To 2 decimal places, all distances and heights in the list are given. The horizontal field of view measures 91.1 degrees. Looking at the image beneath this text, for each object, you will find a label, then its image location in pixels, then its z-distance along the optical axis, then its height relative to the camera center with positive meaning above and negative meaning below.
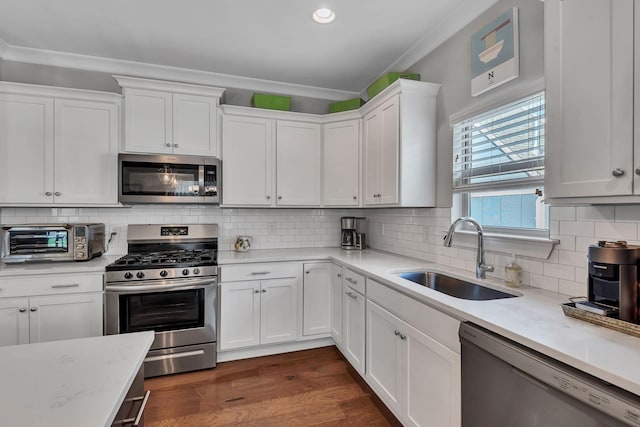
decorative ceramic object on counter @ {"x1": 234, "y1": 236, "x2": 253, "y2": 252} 3.27 -0.34
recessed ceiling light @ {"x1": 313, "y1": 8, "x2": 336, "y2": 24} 2.20 +1.41
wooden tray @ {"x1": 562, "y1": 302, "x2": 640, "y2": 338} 1.06 -0.39
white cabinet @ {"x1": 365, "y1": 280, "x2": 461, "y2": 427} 1.47 -0.86
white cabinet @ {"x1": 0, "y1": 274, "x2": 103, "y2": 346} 2.30 -0.74
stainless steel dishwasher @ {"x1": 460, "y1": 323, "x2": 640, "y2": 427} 0.86 -0.58
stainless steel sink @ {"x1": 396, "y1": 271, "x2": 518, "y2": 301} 1.83 -0.48
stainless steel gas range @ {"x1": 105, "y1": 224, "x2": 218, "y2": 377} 2.49 -0.77
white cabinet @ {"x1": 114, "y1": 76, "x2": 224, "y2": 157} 2.77 +0.87
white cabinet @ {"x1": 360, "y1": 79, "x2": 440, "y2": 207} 2.43 +0.56
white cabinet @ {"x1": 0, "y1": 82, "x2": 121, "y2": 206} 2.57 +0.57
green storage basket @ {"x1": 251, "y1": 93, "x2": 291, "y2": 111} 3.19 +1.15
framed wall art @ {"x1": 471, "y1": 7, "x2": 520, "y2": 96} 1.83 +0.99
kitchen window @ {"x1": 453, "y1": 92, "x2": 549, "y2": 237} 1.77 +0.28
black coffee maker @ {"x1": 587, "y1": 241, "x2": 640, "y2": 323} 1.10 -0.23
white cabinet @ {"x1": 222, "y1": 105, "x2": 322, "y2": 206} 3.05 +0.55
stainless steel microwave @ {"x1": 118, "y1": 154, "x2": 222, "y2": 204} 2.75 +0.31
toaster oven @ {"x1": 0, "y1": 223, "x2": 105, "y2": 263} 2.44 -0.24
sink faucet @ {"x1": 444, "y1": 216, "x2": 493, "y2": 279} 1.91 -0.21
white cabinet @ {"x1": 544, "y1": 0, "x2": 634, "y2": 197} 1.07 +0.43
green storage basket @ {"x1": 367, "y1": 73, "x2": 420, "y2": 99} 2.63 +1.14
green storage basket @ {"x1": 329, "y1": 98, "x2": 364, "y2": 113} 3.28 +1.14
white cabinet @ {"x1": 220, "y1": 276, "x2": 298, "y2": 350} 2.77 -0.91
